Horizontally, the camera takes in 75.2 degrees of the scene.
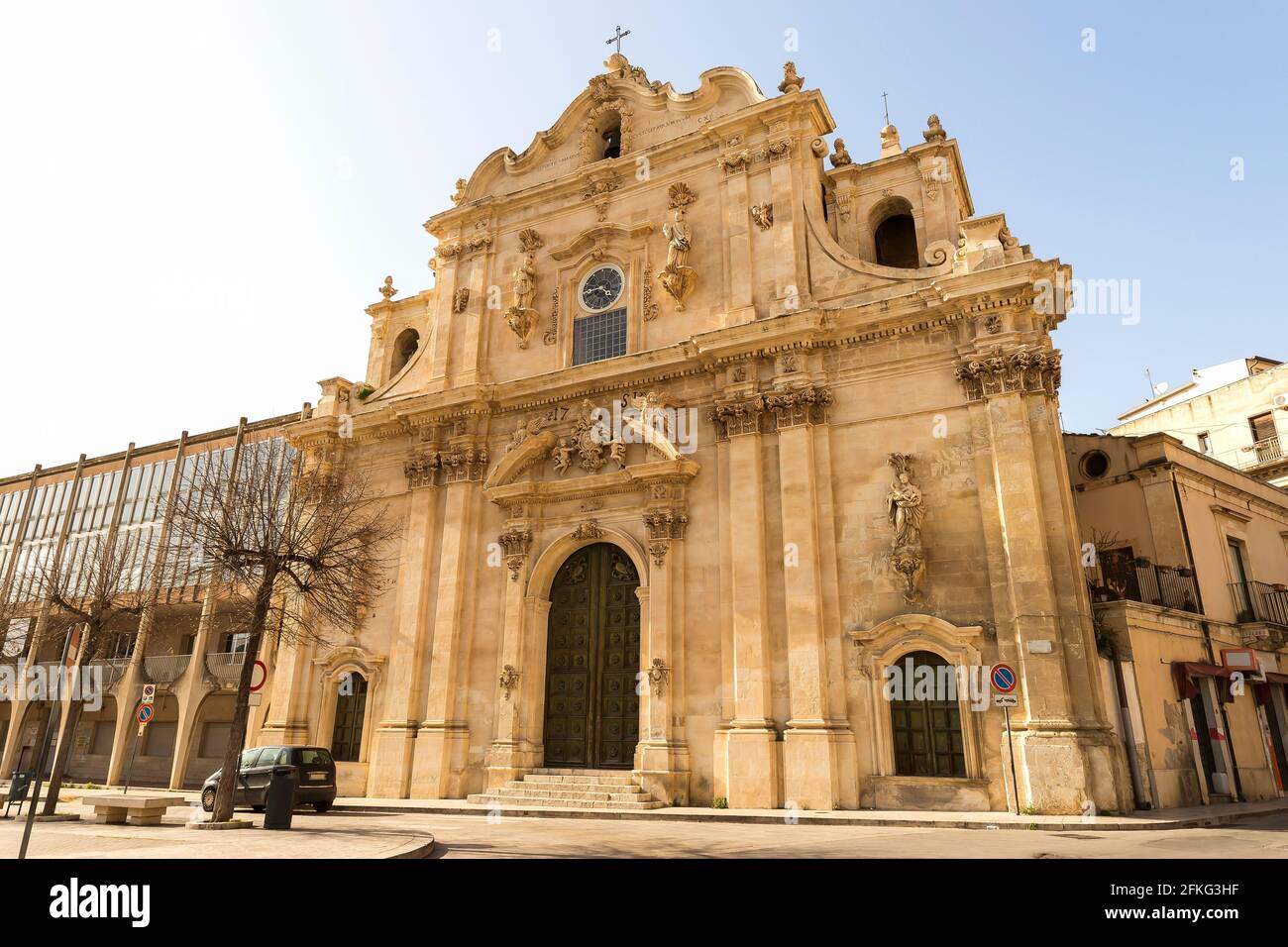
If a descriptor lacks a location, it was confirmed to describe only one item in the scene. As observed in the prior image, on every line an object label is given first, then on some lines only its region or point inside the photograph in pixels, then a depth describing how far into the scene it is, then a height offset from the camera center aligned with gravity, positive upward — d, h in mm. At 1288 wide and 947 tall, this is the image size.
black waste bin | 13211 -626
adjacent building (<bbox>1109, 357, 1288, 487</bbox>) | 35219 +15045
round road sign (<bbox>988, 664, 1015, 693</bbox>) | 14055 +1374
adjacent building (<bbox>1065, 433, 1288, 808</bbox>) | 17172 +3534
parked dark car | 17297 -345
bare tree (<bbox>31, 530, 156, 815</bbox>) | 18172 +3463
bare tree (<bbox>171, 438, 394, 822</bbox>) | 15352 +4014
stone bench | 14172 -827
